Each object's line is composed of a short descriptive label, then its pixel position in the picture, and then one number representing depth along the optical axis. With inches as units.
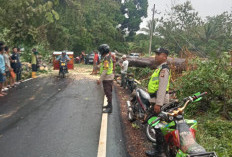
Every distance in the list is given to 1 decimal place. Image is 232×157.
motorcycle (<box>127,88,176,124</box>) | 209.3
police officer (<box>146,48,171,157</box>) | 147.7
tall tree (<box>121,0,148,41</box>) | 1817.2
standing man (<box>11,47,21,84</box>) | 437.7
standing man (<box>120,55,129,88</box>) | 432.0
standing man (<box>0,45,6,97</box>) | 339.9
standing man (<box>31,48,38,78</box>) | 538.4
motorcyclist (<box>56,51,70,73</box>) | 581.9
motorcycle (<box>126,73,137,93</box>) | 408.5
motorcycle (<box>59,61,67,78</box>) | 570.6
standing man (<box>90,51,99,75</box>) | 661.4
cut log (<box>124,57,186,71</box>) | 423.4
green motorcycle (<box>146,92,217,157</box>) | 106.9
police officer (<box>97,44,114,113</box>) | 263.3
